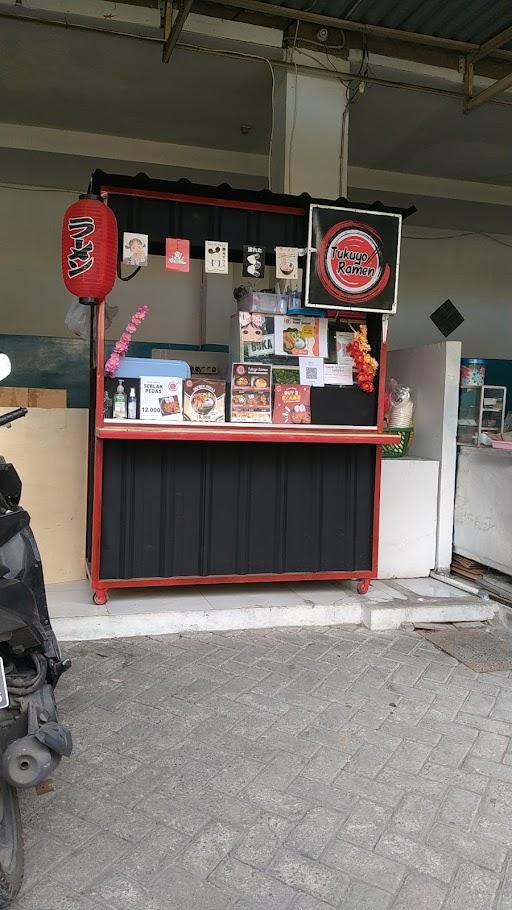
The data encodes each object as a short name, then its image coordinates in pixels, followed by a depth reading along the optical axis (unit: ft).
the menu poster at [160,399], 12.75
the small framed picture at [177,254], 12.60
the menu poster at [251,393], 13.29
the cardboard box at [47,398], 14.87
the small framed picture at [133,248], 12.39
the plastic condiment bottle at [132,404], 12.71
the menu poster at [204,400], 13.06
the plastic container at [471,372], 16.29
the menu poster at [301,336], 13.61
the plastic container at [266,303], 13.62
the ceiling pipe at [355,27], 14.89
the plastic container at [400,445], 16.31
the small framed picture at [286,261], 13.24
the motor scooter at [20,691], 6.01
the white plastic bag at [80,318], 13.15
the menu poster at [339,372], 13.84
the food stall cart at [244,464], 12.69
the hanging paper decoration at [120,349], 12.44
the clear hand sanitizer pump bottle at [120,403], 12.64
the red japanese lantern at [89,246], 11.79
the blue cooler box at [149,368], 12.76
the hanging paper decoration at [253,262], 13.01
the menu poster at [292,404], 13.52
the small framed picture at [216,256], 12.82
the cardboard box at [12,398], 14.69
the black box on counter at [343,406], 13.75
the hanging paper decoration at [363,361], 13.71
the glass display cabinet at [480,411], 16.25
